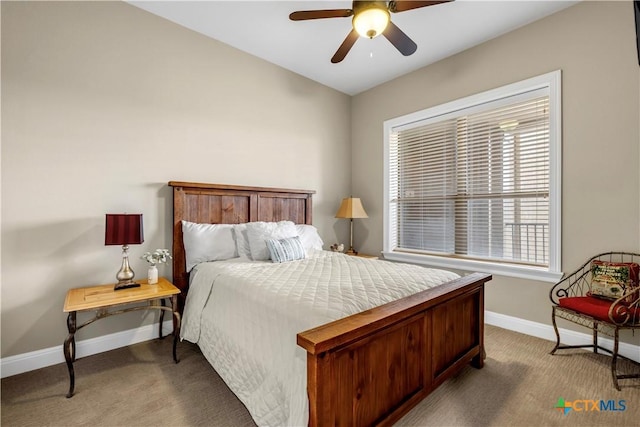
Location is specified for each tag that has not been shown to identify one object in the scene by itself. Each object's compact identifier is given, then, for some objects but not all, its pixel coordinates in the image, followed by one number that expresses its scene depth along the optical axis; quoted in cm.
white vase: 245
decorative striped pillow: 266
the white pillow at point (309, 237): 331
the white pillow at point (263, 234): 277
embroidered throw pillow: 218
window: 279
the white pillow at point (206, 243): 267
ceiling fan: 191
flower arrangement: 244
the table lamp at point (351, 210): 394
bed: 121
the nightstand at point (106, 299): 187
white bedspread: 139
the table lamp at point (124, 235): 218
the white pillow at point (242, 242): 283
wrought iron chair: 199
